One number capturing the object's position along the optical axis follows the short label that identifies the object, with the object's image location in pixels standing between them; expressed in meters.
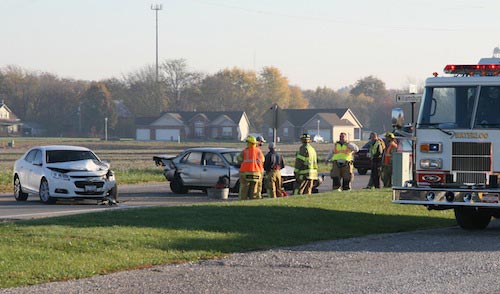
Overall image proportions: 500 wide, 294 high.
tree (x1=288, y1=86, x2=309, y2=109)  176.12
